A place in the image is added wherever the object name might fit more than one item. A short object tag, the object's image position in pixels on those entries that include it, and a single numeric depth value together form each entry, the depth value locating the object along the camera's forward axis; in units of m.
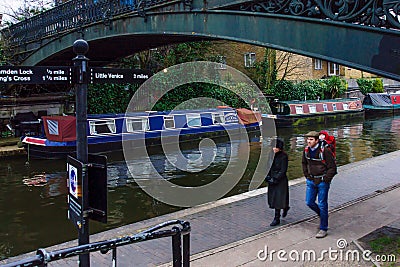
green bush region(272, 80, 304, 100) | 27.11
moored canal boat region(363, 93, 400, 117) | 29.30
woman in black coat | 6.48
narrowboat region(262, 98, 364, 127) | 23.22
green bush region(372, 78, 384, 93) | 35.09
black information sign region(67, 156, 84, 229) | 3.53
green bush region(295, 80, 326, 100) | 28.34
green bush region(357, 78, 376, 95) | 34.19
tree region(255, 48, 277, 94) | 27.61
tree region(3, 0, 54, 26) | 21.47
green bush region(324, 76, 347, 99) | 30.80
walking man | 5.72
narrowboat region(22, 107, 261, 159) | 15.05
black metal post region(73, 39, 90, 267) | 3.52
